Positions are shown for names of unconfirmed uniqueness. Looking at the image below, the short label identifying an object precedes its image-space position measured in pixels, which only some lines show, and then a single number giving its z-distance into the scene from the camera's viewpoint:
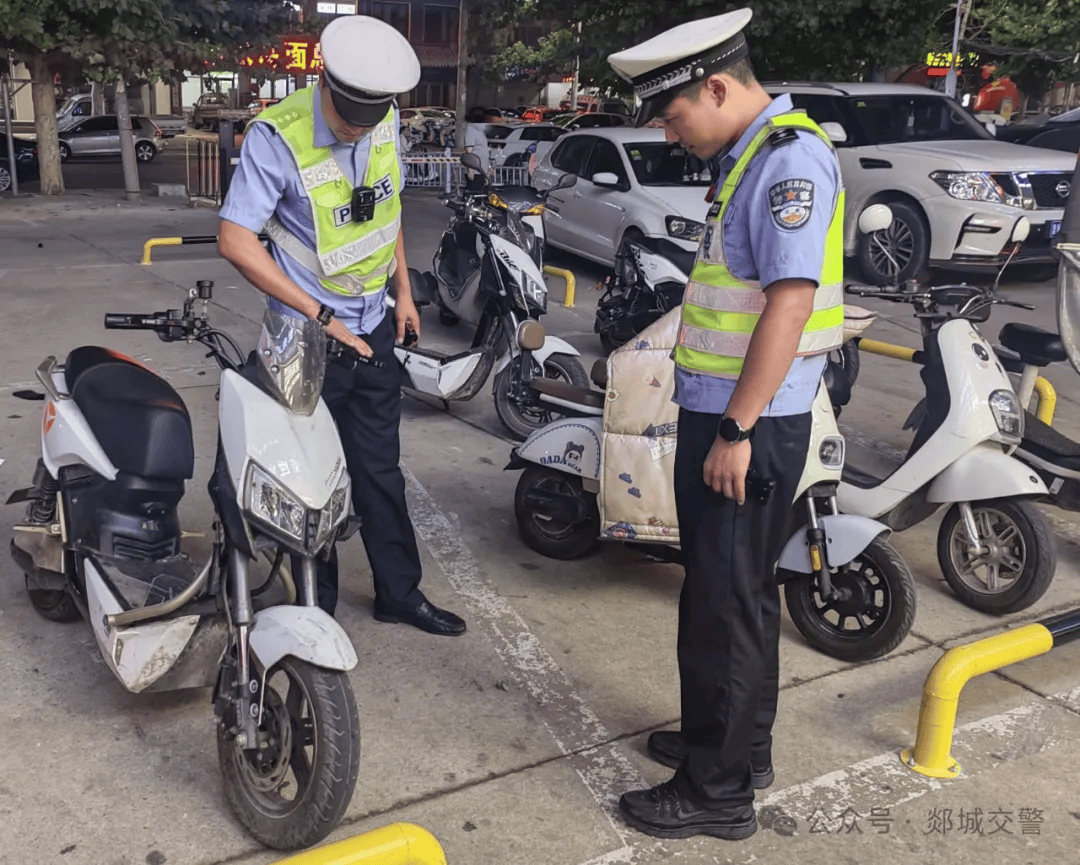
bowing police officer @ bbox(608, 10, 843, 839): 2.47
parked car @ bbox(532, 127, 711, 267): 10.11
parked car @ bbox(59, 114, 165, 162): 26.92
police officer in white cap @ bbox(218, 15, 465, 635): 3.13
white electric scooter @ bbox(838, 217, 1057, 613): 4.04
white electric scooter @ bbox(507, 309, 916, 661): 3.73
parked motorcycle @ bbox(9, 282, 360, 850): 2.65
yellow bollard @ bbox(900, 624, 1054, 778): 3.02
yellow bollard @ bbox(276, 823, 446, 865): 2.02
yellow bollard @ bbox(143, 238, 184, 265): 9.79
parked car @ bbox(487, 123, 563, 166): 20.39
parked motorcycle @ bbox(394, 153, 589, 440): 6.07
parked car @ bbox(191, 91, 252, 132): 40.06
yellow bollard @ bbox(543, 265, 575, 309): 9.60
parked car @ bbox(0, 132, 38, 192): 20.77
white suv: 10.25
